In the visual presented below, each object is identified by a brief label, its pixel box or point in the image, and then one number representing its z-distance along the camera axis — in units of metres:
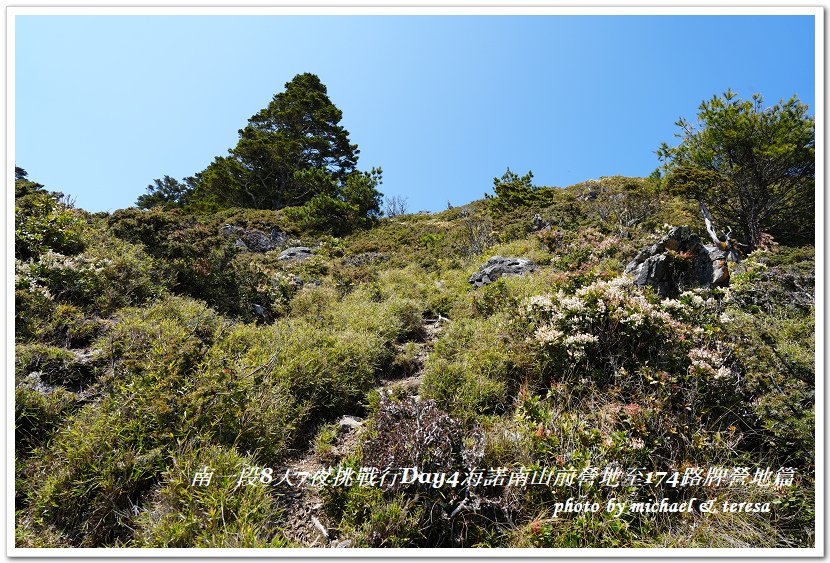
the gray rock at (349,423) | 4.37
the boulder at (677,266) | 7.49
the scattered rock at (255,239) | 19.61
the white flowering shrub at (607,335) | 4.85
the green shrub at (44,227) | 6.70
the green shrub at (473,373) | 4.59
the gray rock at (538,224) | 18.10
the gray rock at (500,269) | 10.75
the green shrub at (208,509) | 2.57
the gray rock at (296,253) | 17.14
